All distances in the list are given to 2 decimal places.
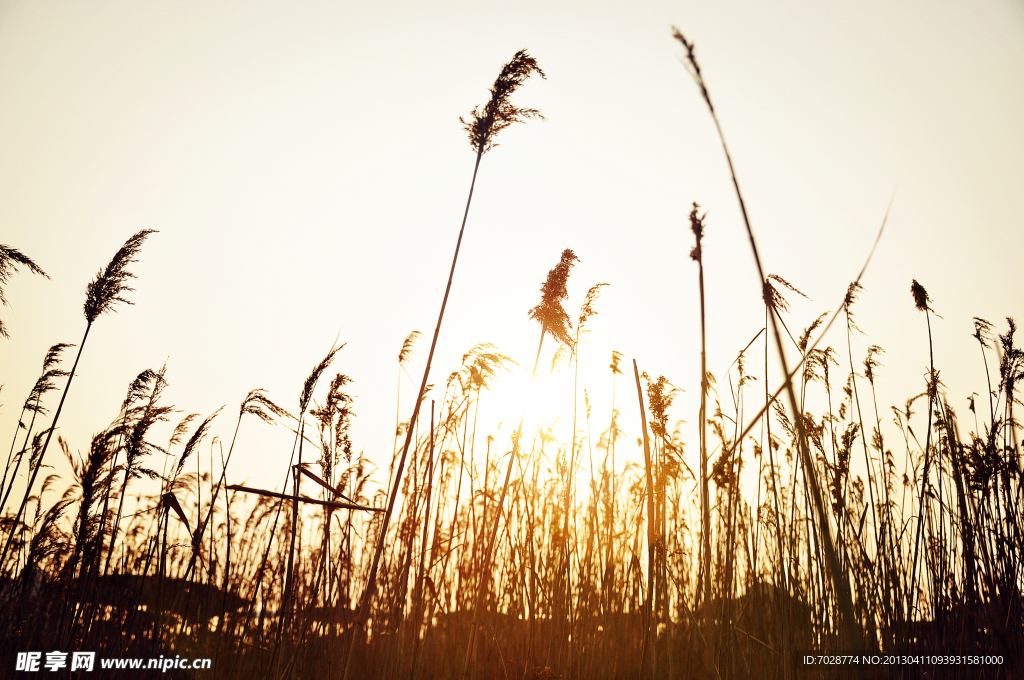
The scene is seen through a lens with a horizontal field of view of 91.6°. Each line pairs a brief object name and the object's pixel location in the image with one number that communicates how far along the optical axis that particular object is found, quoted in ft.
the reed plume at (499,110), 7.62
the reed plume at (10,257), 8.43
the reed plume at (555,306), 8.62
